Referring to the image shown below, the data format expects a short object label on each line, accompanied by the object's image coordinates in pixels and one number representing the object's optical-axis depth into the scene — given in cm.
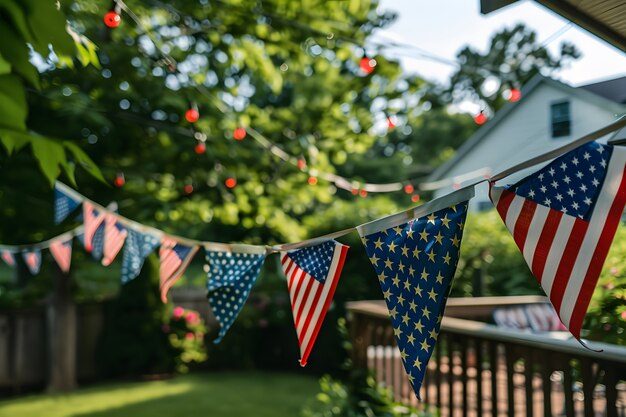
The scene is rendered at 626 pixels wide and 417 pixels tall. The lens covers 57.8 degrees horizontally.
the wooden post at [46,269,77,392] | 760
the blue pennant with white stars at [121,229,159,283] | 415
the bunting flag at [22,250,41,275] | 601
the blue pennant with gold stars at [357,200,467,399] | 192
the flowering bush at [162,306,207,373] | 830
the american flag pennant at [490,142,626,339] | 162
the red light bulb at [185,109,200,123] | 493
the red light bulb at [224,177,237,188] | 646
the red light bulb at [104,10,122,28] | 357
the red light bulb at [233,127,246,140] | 579
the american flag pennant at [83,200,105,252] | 465
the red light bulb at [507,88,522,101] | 528
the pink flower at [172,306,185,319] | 853
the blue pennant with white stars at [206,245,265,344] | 306
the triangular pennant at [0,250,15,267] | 598
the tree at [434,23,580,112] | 891
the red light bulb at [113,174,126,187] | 626
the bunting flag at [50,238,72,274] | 558
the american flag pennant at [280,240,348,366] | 242
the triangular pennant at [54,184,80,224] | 494
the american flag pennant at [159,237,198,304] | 367
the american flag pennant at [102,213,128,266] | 448
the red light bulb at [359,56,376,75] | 447
